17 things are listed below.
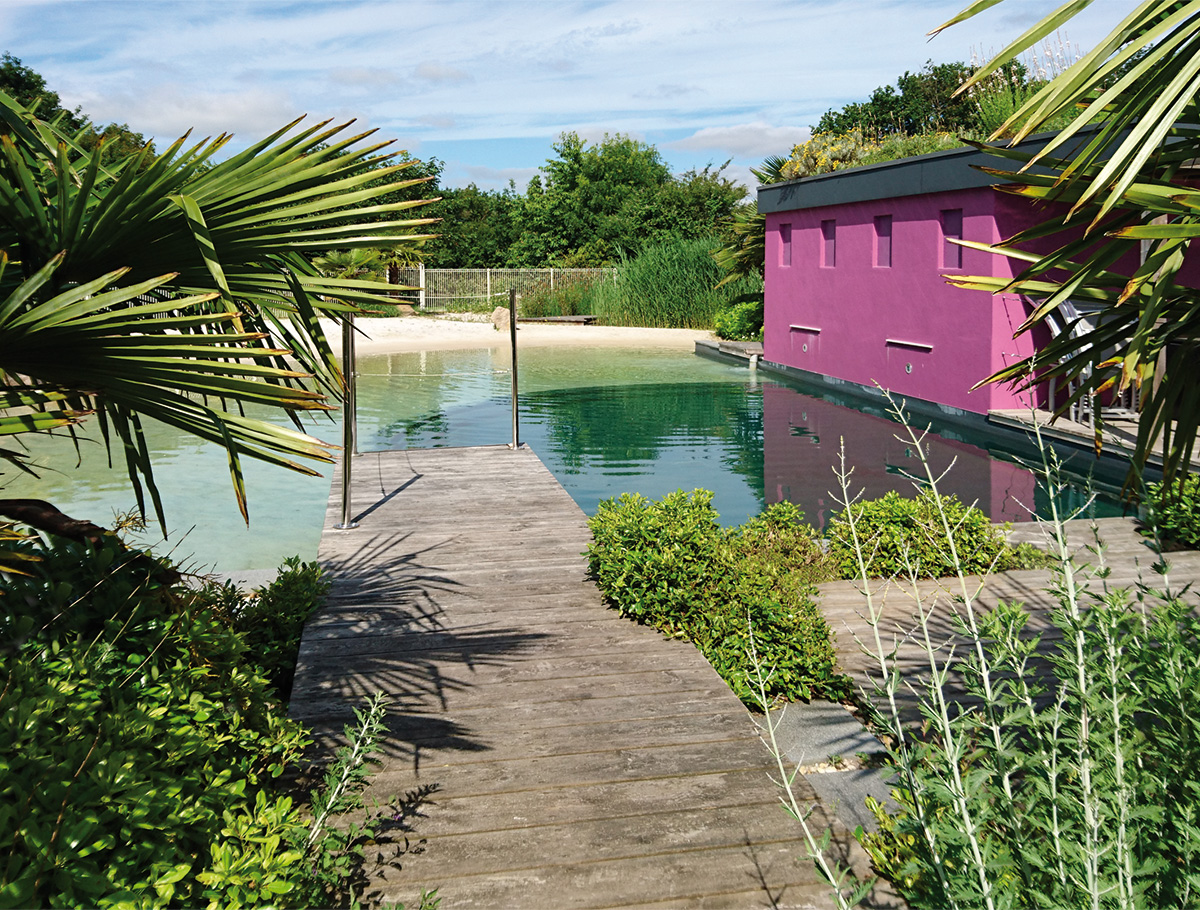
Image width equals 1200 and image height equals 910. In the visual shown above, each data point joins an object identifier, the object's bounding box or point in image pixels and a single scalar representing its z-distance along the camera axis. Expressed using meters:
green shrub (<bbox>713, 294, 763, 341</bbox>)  24.03
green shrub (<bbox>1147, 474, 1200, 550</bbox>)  6.60
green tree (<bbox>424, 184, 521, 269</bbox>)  41.94
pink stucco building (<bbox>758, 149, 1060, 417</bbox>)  13.44
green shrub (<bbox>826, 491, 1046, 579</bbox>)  6.07
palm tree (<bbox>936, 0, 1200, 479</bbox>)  2.43
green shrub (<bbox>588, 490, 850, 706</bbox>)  4.56
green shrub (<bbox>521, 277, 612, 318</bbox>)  30.05
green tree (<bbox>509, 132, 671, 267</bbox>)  37.25
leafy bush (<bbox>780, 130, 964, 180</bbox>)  22.95
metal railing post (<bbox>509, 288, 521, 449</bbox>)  9.68
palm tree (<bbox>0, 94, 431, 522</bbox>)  2.13
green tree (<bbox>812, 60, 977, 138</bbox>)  47.91
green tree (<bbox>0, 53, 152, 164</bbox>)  30.17
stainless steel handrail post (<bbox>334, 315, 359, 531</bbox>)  6.46
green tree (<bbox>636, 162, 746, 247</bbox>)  35.88
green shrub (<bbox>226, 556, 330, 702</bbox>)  4.53
